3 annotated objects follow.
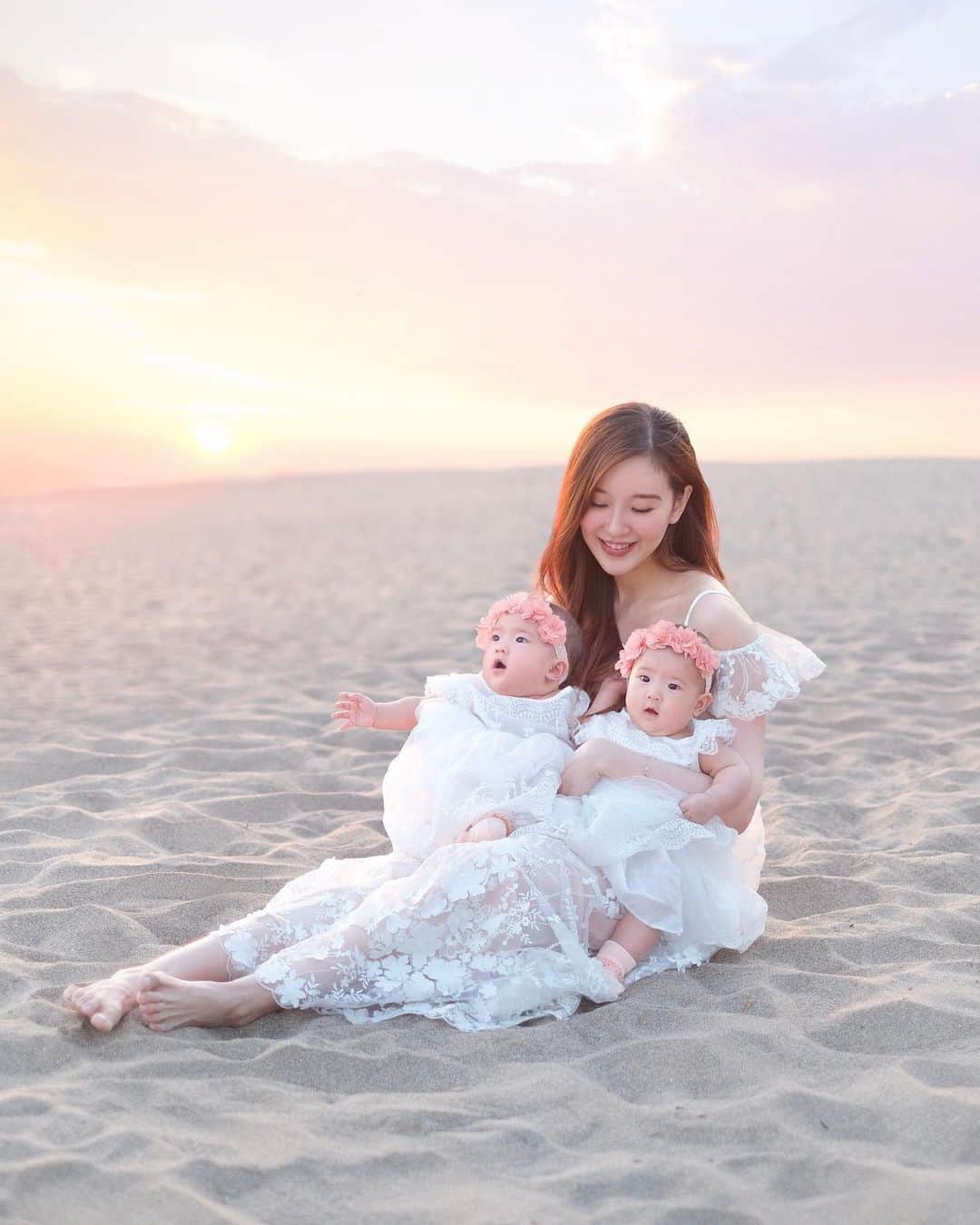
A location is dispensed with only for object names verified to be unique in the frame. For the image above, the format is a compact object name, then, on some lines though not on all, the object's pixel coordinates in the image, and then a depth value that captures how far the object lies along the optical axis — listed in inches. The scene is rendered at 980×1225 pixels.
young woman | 126.0
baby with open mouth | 137.6
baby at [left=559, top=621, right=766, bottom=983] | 135.7
